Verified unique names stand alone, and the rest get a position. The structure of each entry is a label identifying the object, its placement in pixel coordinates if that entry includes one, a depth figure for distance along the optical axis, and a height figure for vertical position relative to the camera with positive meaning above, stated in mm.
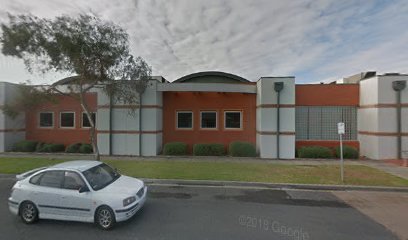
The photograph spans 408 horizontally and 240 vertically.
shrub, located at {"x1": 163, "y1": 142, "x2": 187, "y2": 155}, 15844 -1710
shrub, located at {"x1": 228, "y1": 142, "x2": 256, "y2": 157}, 15477 -1722
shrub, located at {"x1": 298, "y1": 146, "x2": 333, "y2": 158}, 15106 -1809
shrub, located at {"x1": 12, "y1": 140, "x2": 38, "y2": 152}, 16859 -1641
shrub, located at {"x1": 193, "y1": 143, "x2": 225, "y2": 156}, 15883 -1773
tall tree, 10516 +3316
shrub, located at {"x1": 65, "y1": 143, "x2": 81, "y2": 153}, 16558 -1740
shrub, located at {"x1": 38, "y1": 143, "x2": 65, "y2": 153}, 16703 -1738
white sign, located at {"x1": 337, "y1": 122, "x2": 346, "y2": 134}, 9882 -206
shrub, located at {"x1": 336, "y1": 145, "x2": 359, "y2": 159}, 14891 -1819
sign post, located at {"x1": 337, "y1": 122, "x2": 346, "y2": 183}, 9876 -206
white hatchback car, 5648 -1761
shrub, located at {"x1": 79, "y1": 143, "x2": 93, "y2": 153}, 16328 -1717
